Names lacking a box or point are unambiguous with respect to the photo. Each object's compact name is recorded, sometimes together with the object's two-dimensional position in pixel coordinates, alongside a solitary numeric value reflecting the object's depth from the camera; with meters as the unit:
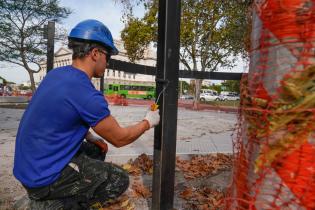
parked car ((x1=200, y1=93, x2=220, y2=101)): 41.75
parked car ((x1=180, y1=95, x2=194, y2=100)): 49.35
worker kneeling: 1.60
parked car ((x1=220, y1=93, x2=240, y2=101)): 41.49
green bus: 29.45
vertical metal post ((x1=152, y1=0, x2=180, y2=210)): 2.11
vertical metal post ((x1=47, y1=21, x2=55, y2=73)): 2.89
